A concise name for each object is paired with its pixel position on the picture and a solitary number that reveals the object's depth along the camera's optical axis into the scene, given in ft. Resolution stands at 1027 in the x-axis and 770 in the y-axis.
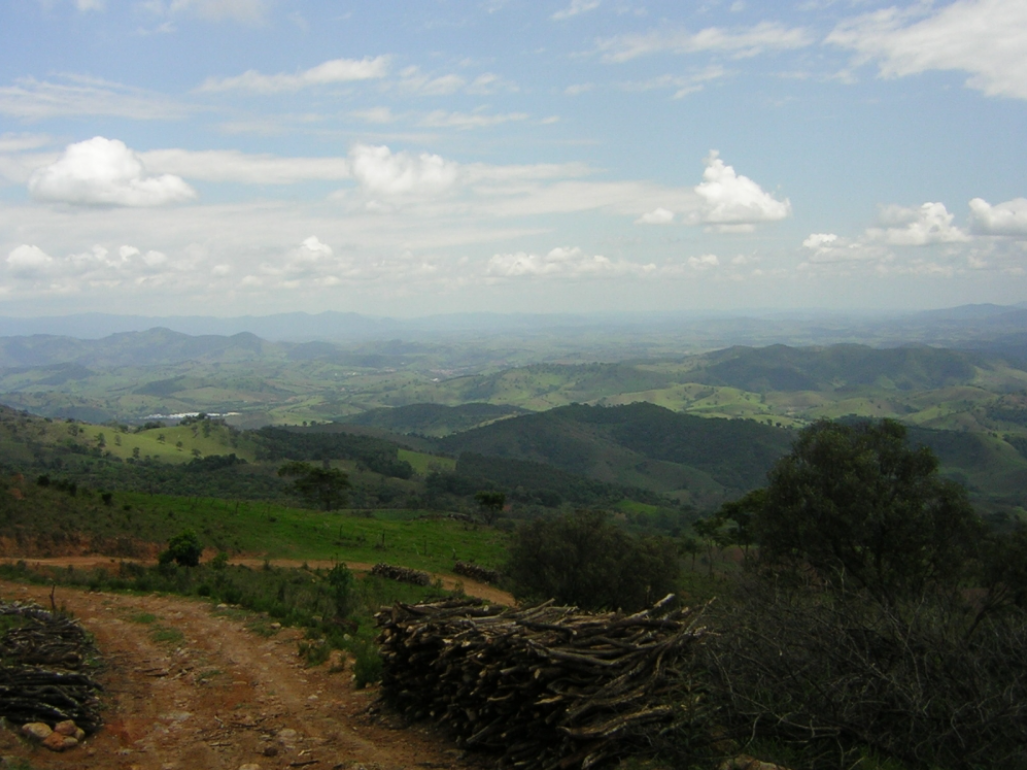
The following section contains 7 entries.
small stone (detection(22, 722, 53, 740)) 30.81
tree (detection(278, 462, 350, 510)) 211.20
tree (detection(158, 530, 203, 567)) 81.46
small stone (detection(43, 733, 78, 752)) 30.63
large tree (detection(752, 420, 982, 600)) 66.13
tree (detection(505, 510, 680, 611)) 80.23
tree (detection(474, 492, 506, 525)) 209.97
